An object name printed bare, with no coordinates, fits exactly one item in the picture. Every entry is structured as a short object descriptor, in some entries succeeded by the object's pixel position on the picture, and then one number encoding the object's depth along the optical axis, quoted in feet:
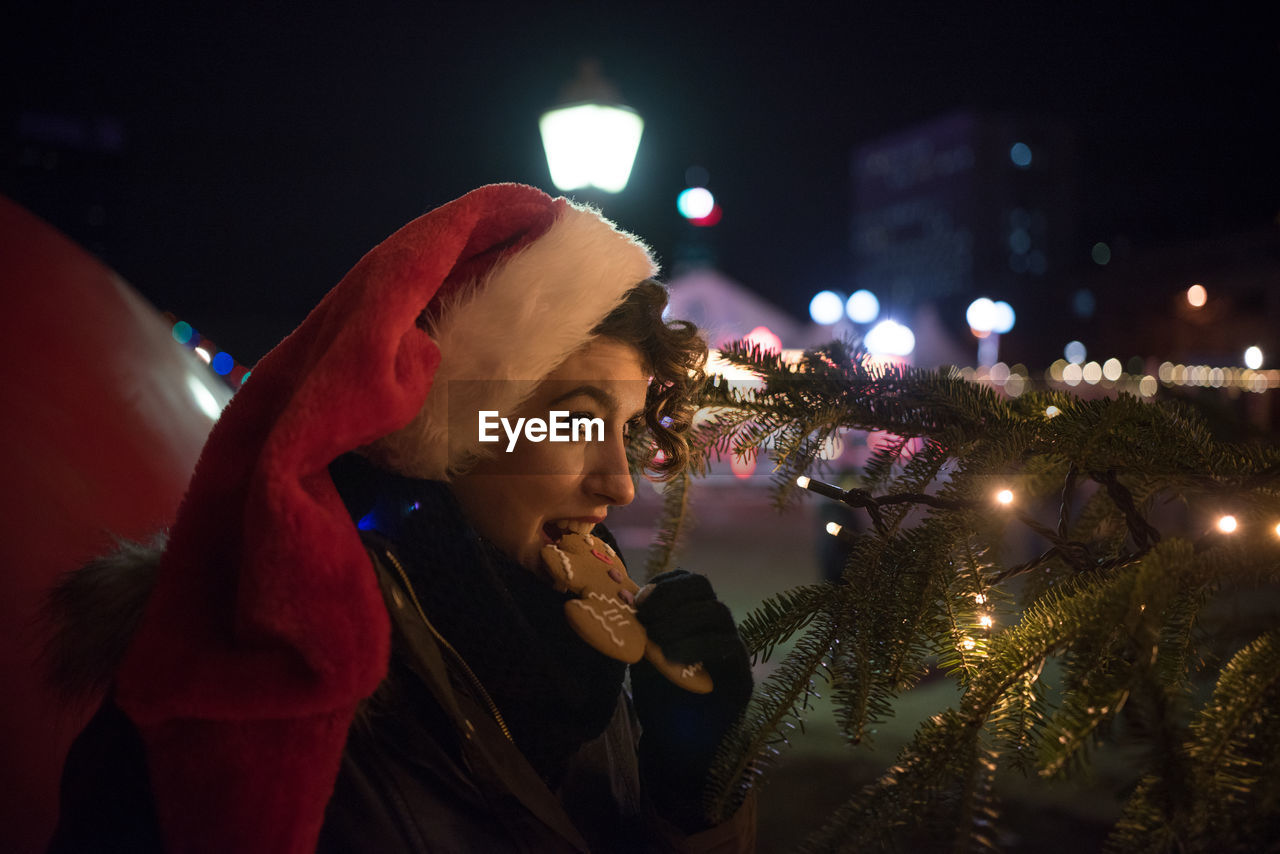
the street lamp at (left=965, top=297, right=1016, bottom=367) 102.73
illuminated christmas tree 2.55
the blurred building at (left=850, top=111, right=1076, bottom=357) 164.45
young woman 2.91
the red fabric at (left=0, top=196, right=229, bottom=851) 4.88
